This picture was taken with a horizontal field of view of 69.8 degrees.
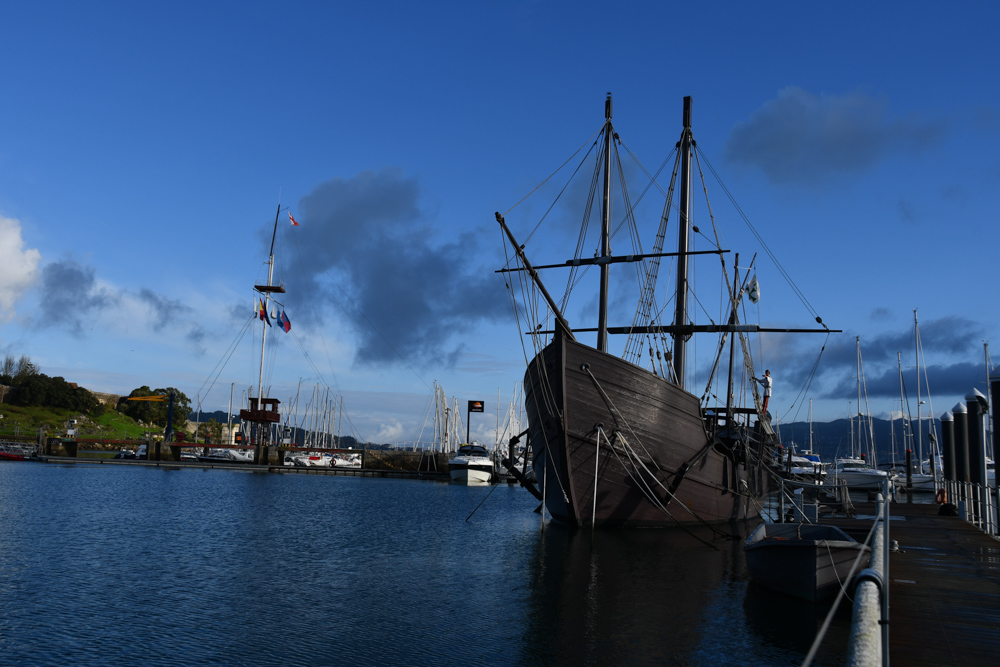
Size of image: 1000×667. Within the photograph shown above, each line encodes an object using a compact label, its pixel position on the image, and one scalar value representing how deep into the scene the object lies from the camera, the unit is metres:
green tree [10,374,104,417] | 109.00
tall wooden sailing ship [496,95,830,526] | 23.56
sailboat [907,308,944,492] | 64.06
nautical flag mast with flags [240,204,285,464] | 68.31
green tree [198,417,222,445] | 128.50
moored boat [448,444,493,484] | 60.25
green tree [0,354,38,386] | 117.62
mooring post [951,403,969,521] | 24.92
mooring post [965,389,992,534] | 20.85
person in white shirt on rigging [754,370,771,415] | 36.22
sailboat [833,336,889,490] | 58.50
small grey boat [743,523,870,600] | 13.40
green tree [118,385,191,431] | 119.40
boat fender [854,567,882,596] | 4.74
